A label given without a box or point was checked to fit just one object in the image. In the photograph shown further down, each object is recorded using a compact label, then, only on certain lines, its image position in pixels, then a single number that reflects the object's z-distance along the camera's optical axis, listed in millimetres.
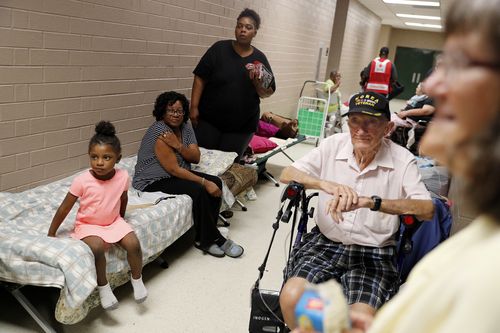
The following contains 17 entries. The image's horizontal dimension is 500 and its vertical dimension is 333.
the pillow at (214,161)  3553
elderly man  1902
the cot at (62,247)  2043
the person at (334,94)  7422
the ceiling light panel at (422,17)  12523
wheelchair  2006
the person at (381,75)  6719
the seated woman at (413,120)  4789
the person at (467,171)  524
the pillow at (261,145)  4594
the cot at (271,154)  4375
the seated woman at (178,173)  3088
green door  18047
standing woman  3641
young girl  2244
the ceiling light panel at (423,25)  15173
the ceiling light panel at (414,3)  9570
